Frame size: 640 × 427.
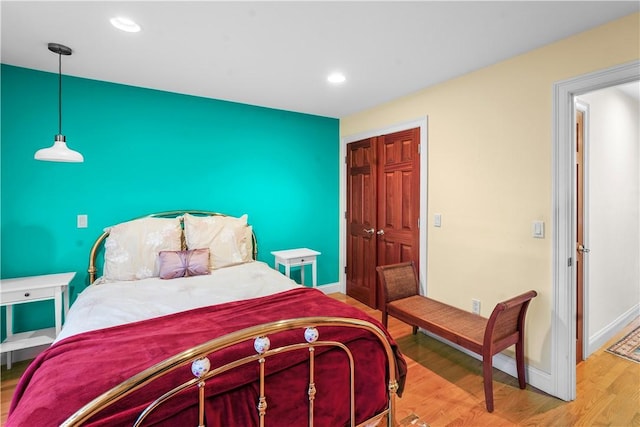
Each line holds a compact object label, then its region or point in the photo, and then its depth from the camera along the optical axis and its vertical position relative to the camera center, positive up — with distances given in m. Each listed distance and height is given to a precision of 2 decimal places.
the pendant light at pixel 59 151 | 2.12 +0.42
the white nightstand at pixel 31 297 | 2.21 -0.61
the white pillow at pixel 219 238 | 2.82 -0.24
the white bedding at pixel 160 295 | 1.76 -0.56
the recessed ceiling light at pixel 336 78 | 2.69 +1.19
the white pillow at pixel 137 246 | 2.48 -0.28
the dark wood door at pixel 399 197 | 3.15 +0.17
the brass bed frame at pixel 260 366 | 0.87 -0.52
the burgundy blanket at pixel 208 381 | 1.06 -0.63
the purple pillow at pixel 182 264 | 2.52 -0.42
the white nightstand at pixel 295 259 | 3.40 -0.52
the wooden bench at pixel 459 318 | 1.99 -0.84
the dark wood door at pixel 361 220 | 3.71 -0.09
